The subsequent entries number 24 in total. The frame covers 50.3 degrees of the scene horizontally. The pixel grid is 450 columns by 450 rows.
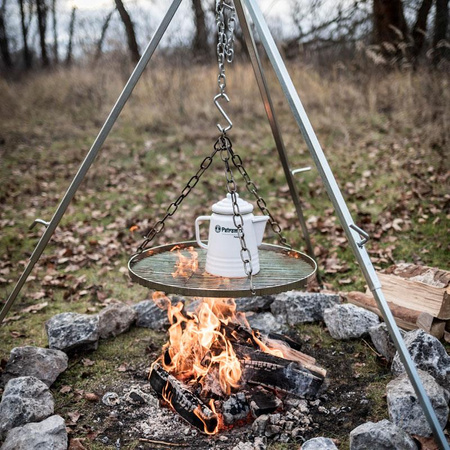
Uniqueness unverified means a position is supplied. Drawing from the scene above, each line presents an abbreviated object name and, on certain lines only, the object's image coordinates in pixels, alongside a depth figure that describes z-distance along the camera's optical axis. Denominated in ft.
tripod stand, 5.89
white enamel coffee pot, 7.03
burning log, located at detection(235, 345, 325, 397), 8.25
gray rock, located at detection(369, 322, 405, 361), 9.32
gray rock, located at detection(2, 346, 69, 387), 9.05
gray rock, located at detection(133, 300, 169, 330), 11.50
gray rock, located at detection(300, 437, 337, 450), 6.64
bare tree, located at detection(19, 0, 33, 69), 47.03
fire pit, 7.93
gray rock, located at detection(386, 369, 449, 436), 7.11
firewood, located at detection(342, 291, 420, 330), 9.96
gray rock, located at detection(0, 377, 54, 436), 7.65
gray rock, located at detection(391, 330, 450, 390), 8.22
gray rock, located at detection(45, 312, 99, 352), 10.11
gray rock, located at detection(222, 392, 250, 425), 7.80
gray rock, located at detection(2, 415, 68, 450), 6.93
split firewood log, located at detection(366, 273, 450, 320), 9.71
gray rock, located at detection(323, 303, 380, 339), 10.30
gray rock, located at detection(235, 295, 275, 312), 11.52
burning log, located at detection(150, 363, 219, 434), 7.63
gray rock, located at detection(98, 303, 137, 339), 11.07
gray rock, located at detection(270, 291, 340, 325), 11.20
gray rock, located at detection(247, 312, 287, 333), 10.91
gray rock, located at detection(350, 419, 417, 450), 6.57
